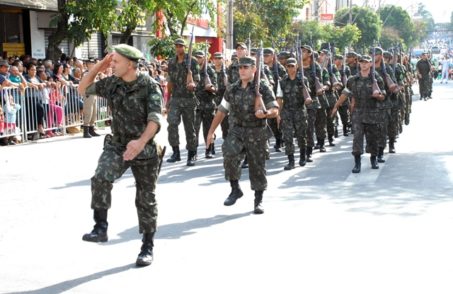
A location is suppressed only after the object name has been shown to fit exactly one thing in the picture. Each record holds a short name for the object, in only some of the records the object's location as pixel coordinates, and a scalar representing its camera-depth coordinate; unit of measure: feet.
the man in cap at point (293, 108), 38.58
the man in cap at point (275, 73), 42.94
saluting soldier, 18.89
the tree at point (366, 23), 216.95
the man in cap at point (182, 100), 39.27
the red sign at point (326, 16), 226.79
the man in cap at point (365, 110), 36.42
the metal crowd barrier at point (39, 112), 46.39
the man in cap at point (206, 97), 41.55
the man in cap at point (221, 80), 43.27
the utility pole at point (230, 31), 91.59
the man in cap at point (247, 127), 26.45
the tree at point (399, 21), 298.56
